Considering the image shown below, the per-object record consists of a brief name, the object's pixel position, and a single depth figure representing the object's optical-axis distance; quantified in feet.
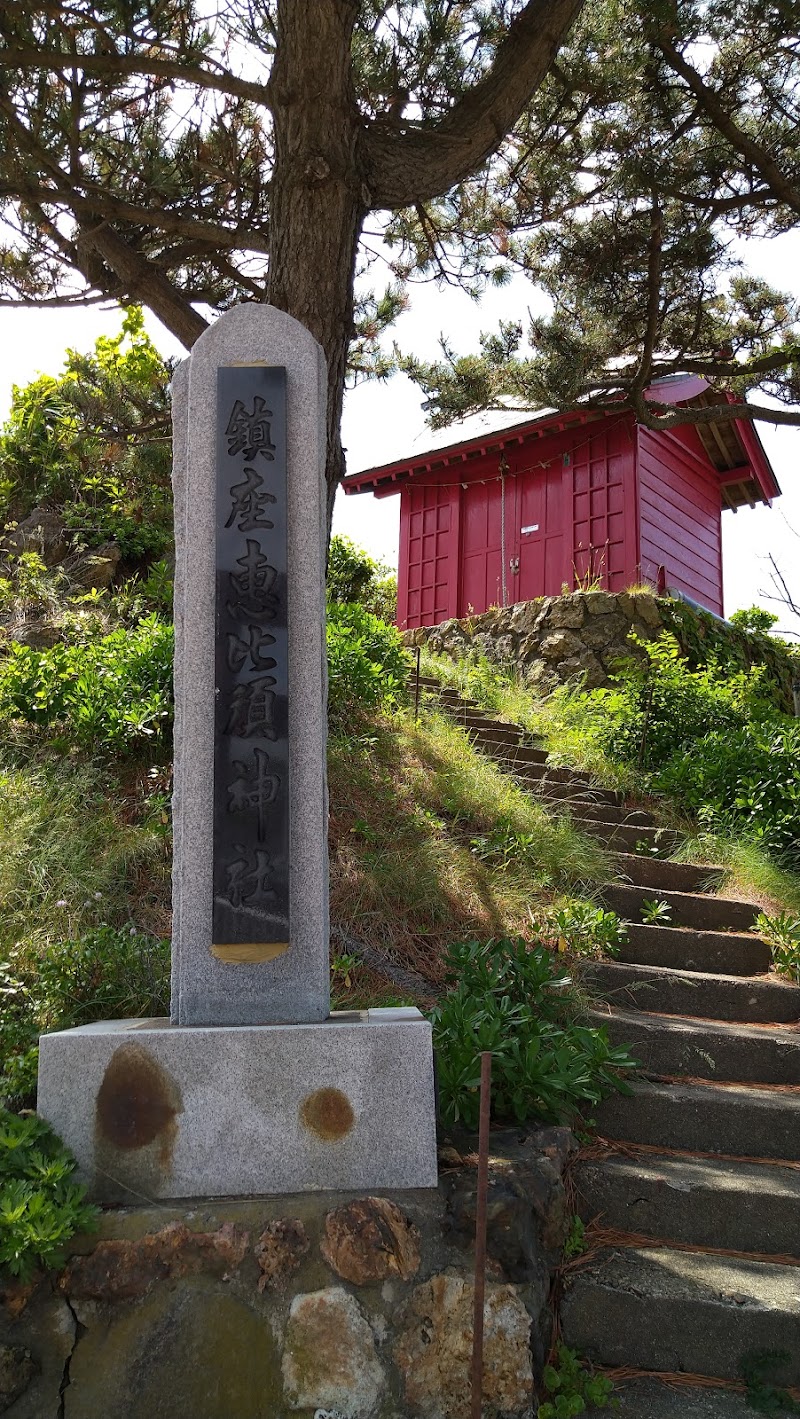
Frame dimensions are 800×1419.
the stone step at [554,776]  25.34
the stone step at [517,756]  25.57
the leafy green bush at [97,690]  17.72
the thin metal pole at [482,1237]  6.94
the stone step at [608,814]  22.98
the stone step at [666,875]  20.25
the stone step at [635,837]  21.88
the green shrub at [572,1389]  8.50
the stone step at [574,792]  24.14
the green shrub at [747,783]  22.25
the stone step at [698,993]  15.61
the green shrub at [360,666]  21.48
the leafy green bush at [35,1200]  7.82
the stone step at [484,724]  28.53
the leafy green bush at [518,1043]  10.46
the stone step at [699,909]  18.57
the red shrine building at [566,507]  41.22
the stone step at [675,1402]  8.70
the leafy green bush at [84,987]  11.66
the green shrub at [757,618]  52.65
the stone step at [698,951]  17.02
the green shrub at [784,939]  16.88
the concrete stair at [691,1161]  9.34
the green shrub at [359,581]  45.85
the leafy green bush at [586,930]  16.01
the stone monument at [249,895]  8.99
